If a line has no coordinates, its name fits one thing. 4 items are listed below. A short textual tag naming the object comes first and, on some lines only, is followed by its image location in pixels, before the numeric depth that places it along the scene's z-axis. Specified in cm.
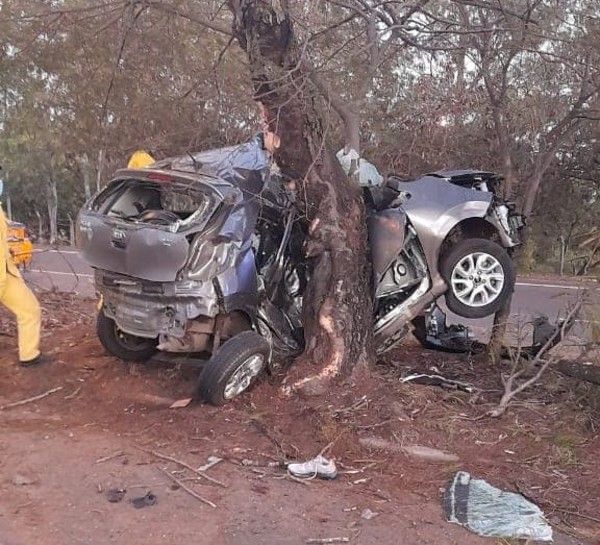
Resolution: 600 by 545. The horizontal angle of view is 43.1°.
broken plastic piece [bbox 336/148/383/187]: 675
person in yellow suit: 651
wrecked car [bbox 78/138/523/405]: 562
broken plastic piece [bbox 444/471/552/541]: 400
